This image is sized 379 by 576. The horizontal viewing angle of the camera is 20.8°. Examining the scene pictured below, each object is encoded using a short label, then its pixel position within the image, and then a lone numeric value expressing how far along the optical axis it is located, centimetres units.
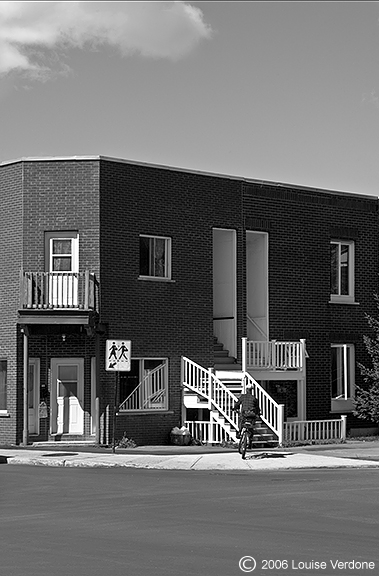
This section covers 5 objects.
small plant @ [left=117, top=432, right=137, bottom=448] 2906
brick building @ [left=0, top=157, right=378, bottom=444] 2956
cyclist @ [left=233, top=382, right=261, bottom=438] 2606
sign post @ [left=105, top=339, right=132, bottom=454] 2656
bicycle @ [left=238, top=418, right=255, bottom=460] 2532
